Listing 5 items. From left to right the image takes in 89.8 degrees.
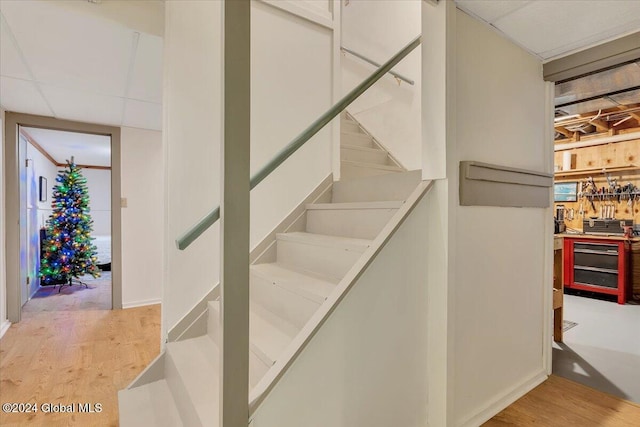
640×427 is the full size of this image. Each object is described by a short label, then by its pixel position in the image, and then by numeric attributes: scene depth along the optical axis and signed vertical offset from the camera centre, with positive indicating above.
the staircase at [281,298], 1.51 -0.46
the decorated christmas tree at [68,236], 5.41 -0.43
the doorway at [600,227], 2.30 -0.17
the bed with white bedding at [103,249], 7.29 -0.87
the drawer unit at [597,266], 4.11 -0.68
